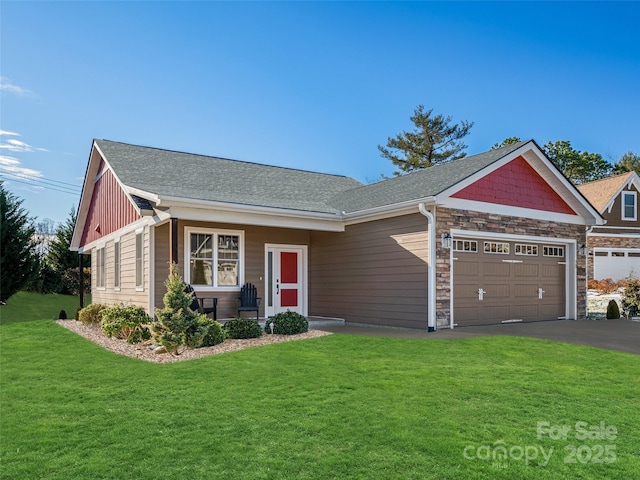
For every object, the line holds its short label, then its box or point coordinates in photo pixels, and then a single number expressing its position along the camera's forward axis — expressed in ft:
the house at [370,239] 36.29
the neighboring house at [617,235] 80.64
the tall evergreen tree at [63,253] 83.51
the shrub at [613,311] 46.24
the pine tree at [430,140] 118.83
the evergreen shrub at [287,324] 33.76
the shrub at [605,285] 73.72
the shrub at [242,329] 31.89
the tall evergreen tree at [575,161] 121.08
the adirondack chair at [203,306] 34.53
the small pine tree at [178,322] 28.22
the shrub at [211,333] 29.78
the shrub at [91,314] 46.57
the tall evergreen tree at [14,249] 63.21
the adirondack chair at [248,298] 41.39
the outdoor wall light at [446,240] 35.91
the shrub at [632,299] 48.37
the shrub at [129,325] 33.53
